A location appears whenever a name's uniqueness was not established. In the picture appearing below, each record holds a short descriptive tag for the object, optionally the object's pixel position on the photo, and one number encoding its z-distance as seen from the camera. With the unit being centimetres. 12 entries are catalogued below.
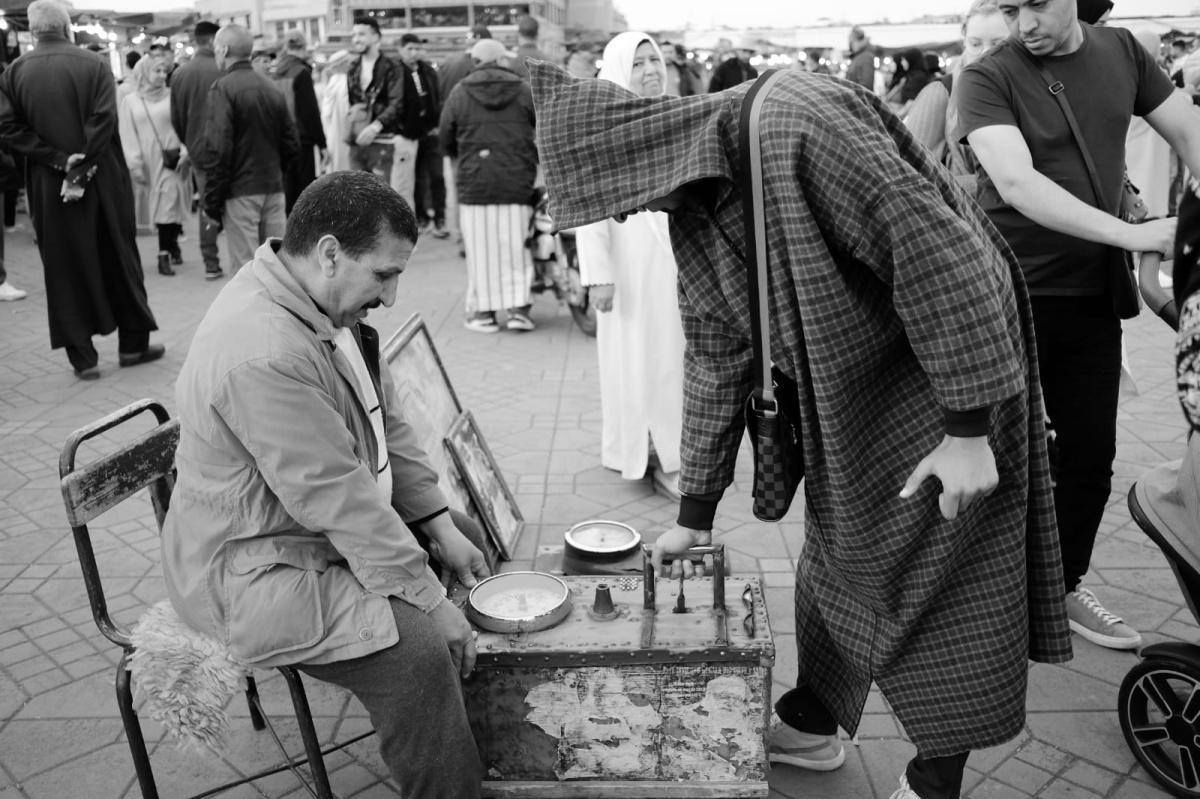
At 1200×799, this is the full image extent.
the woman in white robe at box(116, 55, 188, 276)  963
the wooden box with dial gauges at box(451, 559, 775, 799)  236
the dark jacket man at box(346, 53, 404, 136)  1027
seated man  214
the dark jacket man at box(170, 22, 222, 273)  823
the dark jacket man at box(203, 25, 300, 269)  748
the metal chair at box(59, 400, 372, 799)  227
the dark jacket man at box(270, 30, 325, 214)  952
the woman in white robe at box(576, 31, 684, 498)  420
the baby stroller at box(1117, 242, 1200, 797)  240
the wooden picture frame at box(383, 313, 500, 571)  357
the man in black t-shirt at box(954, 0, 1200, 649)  275
